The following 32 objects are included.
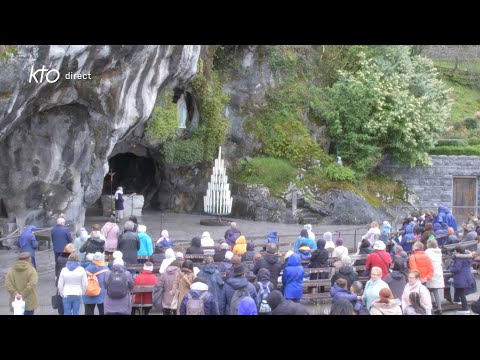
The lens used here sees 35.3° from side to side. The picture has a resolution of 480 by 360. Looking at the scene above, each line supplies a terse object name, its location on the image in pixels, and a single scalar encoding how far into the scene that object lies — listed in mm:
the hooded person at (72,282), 11164
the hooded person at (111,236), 15847
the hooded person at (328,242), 15655
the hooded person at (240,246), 14688
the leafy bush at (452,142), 31570
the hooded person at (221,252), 13766
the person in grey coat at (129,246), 14406
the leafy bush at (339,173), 28250
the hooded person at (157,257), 13979
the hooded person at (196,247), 14055
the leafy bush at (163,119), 25234
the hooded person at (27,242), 14688
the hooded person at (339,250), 14378
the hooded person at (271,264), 12648
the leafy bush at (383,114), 28938
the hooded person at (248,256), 13953
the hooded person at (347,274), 11719
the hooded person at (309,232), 15620
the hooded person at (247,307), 9656
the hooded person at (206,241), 16125
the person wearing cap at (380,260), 13023
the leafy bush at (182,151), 27094
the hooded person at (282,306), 9031
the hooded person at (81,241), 14688
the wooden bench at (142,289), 11837
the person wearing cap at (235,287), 10719
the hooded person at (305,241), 14769
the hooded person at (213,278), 11195
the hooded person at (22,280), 11070
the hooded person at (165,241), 15172
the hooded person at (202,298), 10383
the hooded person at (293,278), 12328
